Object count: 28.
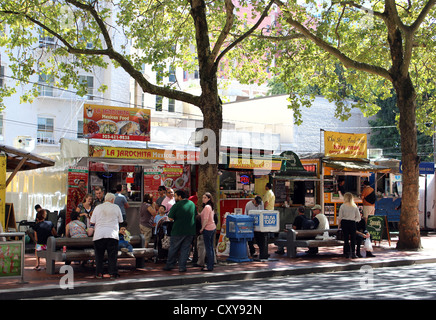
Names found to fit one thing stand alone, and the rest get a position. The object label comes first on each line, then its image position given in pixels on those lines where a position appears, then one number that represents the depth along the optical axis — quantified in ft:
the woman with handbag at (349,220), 52.49
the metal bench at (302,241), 52.26
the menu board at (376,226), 60.85
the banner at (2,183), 44.62
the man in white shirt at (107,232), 38.27
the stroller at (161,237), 47.91
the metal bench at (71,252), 39.63
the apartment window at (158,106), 125.75
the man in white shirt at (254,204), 54.34
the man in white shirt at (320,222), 56.85
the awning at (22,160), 50.29
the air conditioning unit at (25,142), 96.53
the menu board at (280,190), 75.25
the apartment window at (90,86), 113.44
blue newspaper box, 47.75
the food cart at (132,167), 59.77
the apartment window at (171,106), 139.85
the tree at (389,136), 145.18
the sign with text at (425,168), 82.23
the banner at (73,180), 58.70
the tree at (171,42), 47.88
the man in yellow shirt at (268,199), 65.41
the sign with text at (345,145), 77.82
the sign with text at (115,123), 61.16
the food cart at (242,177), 66.46
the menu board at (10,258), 35.32
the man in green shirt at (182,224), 43.01
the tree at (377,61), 59.82
